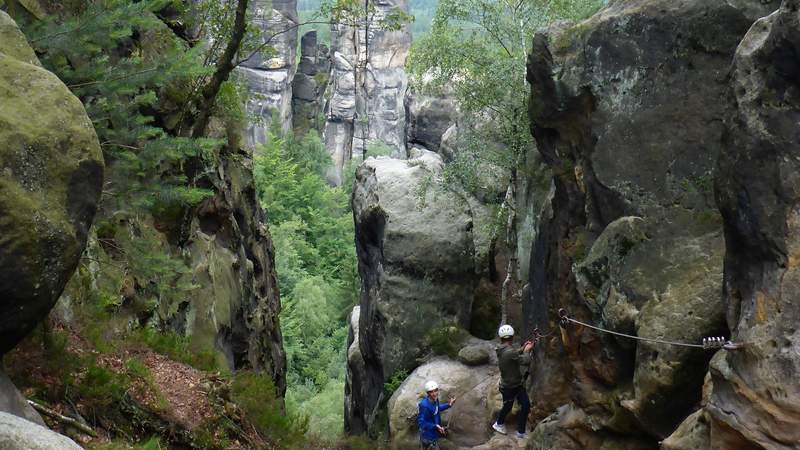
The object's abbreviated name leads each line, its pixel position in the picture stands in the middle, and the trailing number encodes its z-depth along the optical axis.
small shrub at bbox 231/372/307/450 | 11.77
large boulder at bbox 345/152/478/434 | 20.06
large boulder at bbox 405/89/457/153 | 30.22
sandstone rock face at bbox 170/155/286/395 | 15.03
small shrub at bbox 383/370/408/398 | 19.34
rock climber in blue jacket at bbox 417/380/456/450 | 12.34
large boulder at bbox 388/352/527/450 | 15.67
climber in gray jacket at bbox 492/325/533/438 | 12.87
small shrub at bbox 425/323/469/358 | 19.38
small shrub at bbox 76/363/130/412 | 8.09
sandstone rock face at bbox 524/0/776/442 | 9.77
